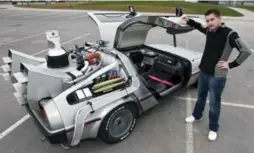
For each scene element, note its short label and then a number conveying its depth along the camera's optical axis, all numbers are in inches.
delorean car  99.1
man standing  108.4
